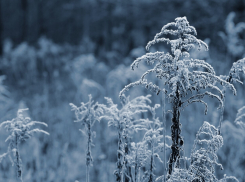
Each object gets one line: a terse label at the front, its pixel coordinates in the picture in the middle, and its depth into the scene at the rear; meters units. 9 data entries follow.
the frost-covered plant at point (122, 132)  4.30
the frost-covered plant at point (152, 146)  4.25
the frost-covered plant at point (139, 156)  4.31
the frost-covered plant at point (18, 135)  4.09
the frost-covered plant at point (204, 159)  3.65
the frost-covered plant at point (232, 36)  6.43
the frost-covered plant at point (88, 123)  4.39
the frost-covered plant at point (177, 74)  3.27
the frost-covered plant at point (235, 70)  3.90
